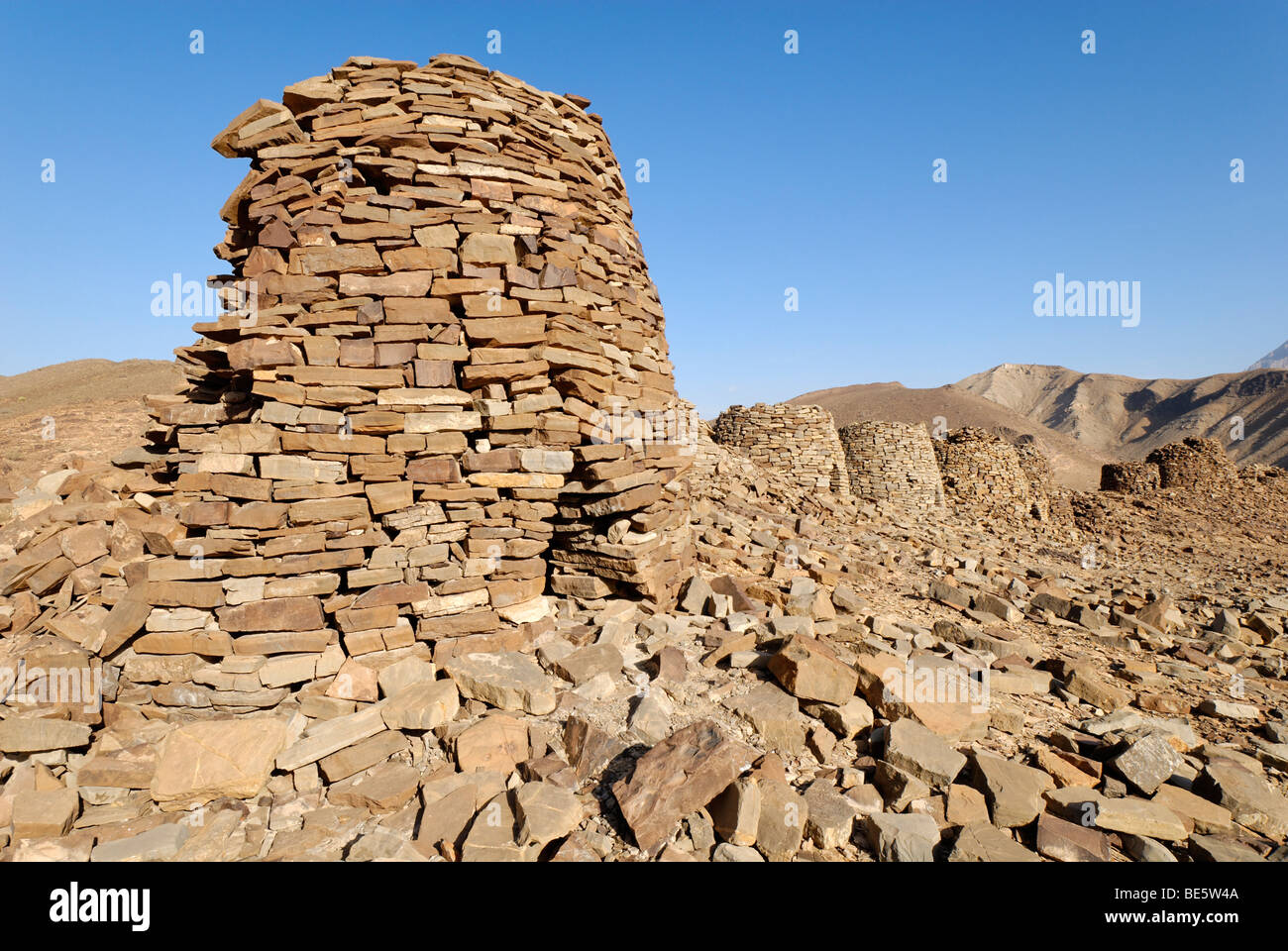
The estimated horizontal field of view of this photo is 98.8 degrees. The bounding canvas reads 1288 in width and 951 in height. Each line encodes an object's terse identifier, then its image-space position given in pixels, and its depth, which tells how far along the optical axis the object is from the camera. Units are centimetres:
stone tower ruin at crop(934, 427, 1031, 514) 1914
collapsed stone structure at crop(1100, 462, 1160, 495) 2162
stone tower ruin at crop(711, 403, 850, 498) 1528
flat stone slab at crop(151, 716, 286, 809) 304
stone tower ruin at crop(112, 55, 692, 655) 392
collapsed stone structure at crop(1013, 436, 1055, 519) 1995
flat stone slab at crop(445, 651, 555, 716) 369
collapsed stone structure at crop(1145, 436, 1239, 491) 2059
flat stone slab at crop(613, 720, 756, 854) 270
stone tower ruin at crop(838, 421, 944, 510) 1692
